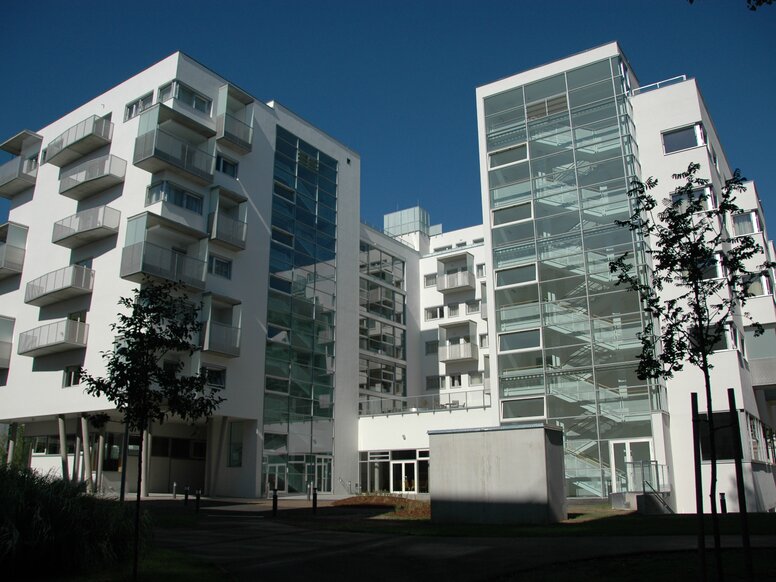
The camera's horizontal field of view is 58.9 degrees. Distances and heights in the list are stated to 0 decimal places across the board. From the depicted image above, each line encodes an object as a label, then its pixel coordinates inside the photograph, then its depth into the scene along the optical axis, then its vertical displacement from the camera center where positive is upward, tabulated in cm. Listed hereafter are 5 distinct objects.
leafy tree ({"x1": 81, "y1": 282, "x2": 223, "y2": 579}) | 1072 +147
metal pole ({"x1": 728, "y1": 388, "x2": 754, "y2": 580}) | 772 -16
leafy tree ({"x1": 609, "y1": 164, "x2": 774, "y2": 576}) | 988 +294
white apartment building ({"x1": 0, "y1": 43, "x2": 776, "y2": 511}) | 3180 +936
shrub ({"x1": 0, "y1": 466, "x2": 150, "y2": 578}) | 975 -80
